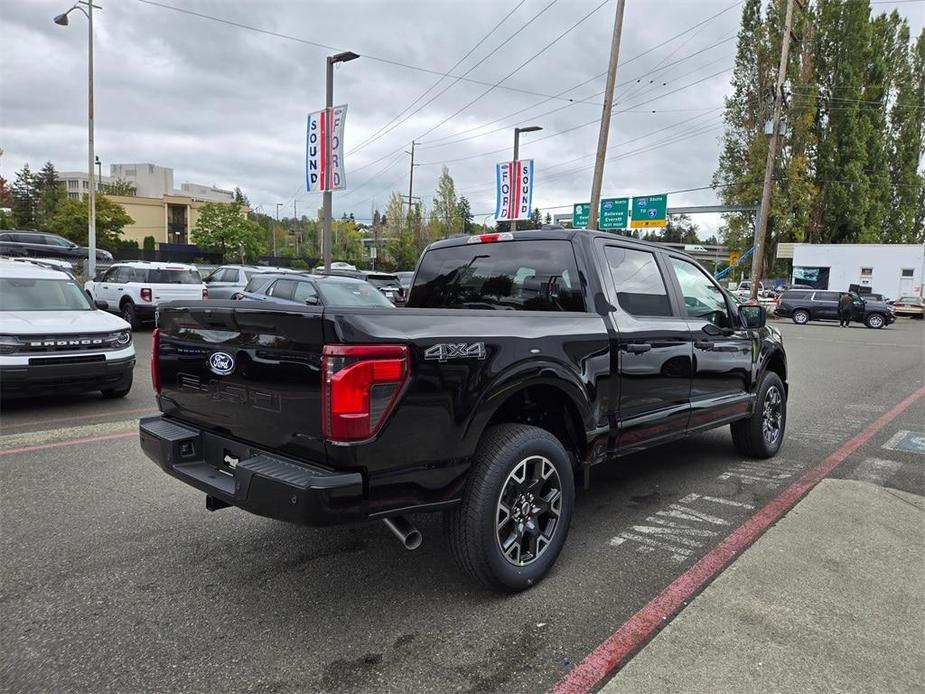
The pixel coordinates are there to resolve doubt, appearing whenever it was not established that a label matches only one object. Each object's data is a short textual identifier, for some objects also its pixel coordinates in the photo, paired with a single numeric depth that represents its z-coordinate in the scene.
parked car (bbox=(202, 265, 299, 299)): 16.86
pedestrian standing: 29.48
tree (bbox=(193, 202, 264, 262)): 53.94
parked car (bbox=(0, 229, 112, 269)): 27.69
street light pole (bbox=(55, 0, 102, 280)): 22.44
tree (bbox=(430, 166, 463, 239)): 51.00
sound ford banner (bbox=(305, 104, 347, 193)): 17.06
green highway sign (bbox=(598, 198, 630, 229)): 36.28
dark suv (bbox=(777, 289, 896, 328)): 29.16
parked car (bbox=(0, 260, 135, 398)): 6.63
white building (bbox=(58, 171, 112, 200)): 133.62
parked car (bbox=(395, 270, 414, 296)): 25.92
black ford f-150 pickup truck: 2.54
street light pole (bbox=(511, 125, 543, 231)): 25.47
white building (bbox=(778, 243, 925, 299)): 40.62
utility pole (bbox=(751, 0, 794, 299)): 23.88
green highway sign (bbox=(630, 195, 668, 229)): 35.38
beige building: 84.88
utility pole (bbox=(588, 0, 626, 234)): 17.77
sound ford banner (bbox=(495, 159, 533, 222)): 25.05
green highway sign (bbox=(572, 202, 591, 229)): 39.28
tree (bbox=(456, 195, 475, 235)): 55.20
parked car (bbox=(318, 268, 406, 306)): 21.28
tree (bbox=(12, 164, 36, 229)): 77.12
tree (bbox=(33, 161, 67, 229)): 66.75
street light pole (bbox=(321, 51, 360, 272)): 16.78
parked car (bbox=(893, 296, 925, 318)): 35.47
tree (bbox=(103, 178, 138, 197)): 95.62
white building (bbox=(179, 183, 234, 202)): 129.43
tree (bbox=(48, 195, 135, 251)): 49.55
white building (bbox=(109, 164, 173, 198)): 123.75
